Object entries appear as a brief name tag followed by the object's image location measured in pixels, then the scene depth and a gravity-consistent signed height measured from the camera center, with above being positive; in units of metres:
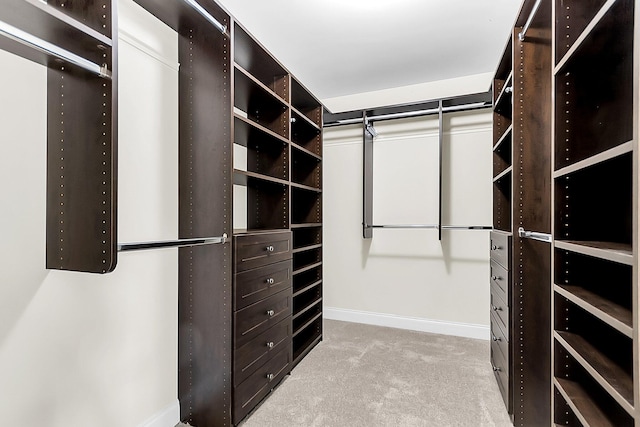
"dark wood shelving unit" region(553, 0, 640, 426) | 1.09 +0.04
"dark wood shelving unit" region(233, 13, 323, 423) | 2.16 +0.40
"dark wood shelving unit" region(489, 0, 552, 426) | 1.72 -0.08
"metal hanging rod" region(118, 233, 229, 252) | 1.22 -0.13
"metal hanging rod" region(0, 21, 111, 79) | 0.91 +0.48
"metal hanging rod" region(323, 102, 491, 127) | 3.16 +0.99
